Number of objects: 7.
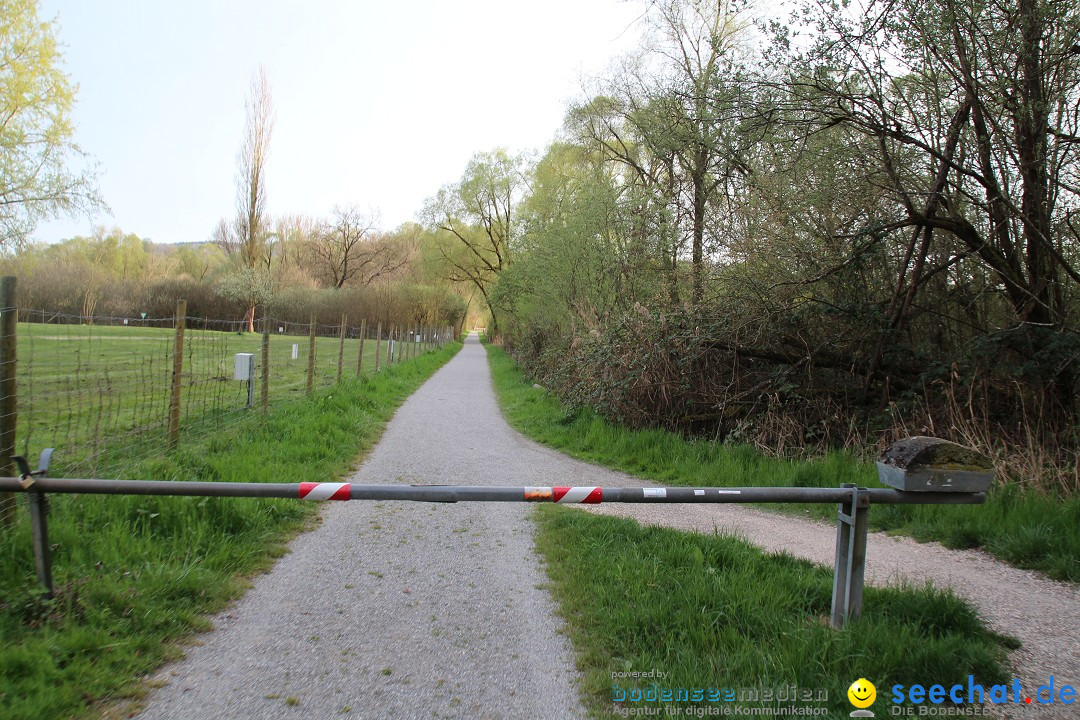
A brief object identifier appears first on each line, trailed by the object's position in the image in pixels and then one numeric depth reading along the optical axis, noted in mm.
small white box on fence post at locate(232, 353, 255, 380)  10391
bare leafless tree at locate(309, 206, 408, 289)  57844
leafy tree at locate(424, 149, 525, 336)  44656
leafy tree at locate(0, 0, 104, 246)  18094
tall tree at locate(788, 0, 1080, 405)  7289
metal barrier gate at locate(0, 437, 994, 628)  3367
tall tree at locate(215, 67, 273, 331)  45906
